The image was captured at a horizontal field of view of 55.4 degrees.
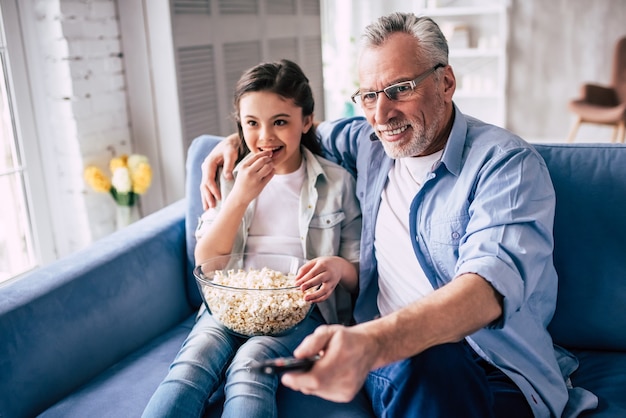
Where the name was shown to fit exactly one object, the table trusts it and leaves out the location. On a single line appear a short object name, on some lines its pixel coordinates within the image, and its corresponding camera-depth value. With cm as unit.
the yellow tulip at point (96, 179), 226
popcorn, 133
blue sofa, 136
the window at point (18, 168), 219
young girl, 140
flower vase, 237
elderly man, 98
